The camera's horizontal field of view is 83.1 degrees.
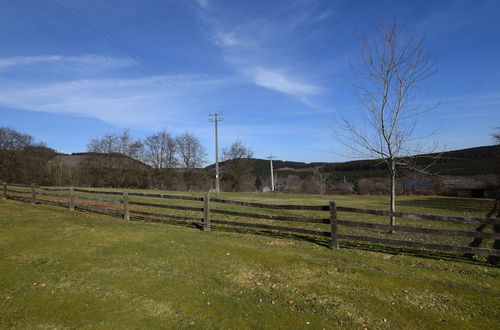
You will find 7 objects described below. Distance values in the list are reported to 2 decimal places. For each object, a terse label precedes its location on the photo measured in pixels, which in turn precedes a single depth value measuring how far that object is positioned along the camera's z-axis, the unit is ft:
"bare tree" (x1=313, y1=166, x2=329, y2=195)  218.93
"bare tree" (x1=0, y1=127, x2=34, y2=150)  157.69
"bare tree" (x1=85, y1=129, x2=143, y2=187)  170.91
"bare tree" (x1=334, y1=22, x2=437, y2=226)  34.09
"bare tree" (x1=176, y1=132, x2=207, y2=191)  203.62
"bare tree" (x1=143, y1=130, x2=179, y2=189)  193.77
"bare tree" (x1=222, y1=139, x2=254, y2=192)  207.51
